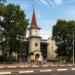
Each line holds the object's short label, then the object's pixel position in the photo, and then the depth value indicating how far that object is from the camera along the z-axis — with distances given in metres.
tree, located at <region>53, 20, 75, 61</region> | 29.25
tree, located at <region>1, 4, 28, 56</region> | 24.28
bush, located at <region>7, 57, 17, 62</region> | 25.08
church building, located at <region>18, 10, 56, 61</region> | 30.29
